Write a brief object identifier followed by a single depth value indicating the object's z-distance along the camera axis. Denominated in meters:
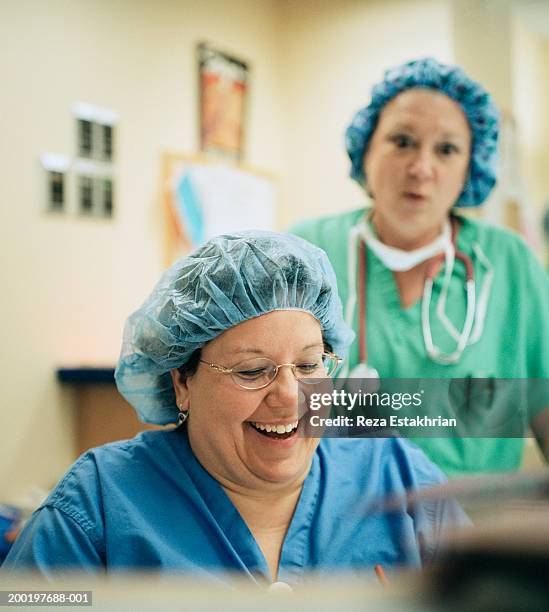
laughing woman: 0.80
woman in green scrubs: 0.98
